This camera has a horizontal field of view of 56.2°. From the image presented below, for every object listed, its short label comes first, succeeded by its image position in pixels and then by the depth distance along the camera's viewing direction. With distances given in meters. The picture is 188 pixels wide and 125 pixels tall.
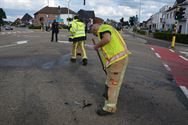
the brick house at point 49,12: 83.49
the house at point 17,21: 111.55
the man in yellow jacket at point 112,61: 3.02
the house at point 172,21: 35.07
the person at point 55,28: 13.58
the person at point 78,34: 6.17
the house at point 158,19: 55.63
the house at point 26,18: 117.75
